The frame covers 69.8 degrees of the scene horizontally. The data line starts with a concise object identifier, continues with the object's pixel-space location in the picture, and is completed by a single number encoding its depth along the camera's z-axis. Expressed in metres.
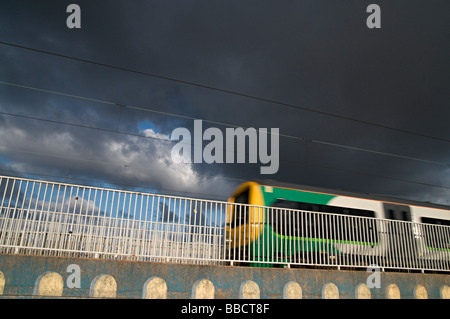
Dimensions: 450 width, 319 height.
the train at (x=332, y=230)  8.38
